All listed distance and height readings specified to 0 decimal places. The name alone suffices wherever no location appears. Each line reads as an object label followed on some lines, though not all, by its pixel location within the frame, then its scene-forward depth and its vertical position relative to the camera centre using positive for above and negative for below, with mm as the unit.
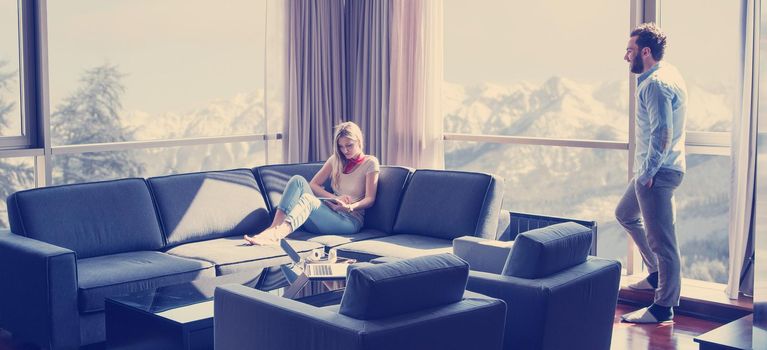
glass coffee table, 3832 -821
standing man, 4934 -210
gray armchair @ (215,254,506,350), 3061 -674
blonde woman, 5668 -511
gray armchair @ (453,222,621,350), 3623 -686
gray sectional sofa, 4434 -662
